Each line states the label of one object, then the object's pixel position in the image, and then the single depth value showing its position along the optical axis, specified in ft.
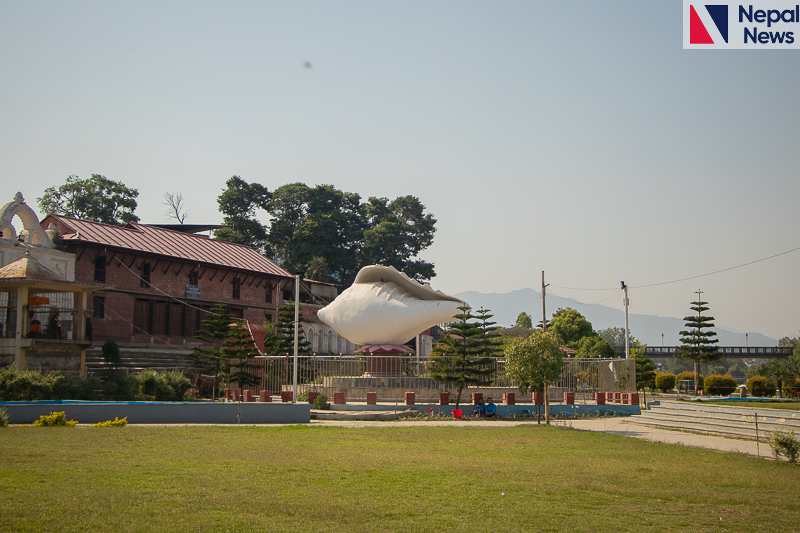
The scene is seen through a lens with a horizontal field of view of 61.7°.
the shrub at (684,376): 144.66
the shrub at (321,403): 75.82
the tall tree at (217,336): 88.87
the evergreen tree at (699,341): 129.18
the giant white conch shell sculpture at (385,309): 85.71
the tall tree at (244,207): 191.83
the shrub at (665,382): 139.44
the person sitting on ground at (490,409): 72.43
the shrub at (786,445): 39.37
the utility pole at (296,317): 72.21
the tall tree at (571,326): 174.13
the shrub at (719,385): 118.42
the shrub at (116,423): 51.37
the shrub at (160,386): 73.13
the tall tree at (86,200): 167.43
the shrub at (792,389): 106.93
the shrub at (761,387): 108.78
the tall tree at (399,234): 198.80
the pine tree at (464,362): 78.64
